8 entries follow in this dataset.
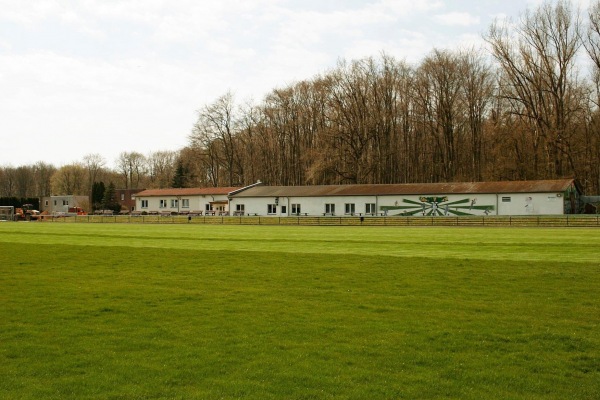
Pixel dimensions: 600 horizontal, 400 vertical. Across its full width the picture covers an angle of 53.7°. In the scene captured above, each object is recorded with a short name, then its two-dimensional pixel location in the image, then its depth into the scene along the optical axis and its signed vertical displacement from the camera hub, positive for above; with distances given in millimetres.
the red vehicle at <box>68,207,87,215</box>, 101675 +698
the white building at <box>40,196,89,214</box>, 113475 +2282
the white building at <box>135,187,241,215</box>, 82625 +1810
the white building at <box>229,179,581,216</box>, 57000 +1302
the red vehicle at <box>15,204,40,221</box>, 77188 -210
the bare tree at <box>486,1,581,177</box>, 63125 +13364
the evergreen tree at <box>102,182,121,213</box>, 103875 +2246
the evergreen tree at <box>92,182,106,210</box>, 109388 +4029
